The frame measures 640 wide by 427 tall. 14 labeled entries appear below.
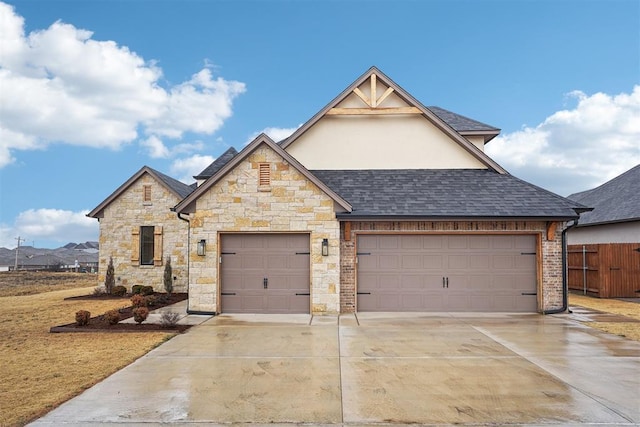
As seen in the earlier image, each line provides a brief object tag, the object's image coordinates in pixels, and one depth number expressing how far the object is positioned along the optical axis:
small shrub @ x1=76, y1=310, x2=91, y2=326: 10.91
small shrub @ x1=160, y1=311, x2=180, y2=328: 10.89
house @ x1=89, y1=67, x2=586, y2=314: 12.79
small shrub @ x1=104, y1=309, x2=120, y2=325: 10.90
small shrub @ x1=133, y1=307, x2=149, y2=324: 10.99
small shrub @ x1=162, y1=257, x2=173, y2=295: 18.89
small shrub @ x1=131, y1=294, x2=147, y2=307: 12.19
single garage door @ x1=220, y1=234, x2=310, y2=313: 12.96
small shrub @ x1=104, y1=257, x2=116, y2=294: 19.53
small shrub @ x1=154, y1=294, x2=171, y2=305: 16.20
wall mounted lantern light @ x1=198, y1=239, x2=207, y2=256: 12.84
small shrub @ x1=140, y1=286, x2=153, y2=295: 18.73
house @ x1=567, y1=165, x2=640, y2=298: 17.64
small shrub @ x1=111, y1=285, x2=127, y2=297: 18.72
